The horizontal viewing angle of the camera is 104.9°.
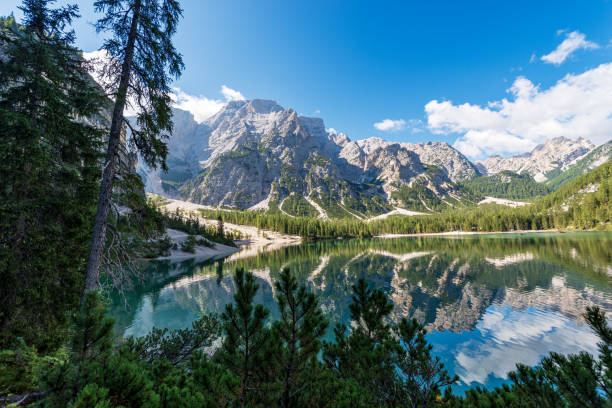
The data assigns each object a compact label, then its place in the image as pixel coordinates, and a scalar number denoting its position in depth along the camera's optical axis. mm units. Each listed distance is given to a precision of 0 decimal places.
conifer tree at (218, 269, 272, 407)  4141
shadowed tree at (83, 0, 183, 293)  7883
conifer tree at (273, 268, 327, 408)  4551
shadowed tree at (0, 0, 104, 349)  8312
